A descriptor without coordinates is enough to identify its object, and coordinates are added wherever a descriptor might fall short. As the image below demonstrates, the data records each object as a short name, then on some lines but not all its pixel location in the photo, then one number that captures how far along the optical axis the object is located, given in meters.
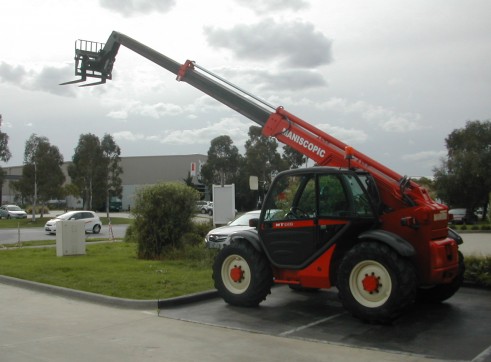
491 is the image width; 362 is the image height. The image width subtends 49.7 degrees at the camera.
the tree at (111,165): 58.03
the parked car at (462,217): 41.00
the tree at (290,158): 54.41
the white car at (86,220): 32.31
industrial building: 86.38
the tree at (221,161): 67.38
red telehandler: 7.60
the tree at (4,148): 51.28
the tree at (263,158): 62.09
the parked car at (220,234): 14.26
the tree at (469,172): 43.41
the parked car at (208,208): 60.82
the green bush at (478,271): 10.50
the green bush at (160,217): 14.62
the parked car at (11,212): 55.22
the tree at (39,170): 45.34
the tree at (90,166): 56.12
